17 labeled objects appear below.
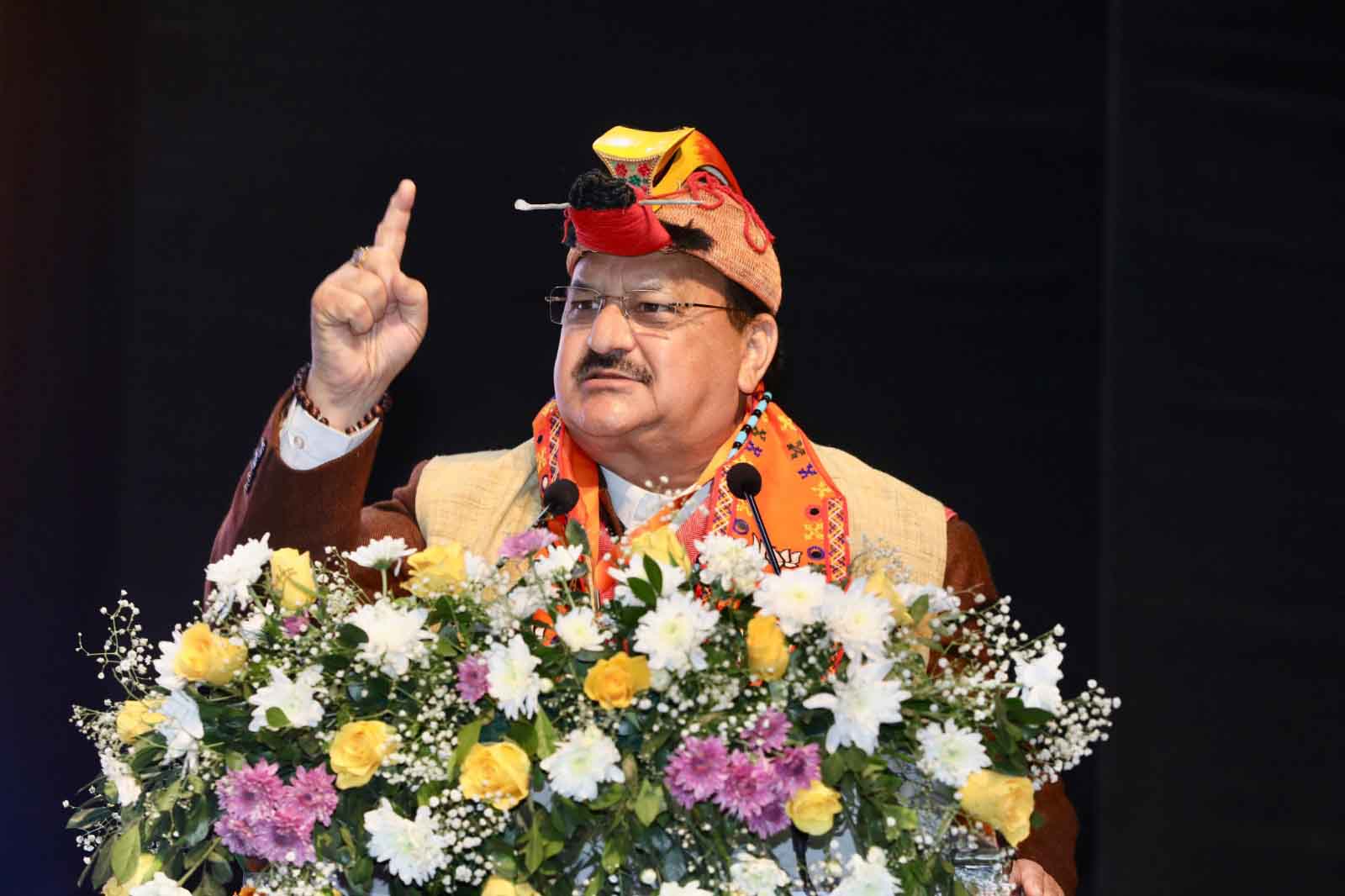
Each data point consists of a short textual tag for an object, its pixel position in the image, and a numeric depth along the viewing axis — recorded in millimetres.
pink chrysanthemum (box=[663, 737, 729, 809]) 5086
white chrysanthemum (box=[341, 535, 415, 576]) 5196
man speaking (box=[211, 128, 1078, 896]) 5548
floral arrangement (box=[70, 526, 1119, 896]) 5106
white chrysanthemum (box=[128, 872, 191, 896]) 5133
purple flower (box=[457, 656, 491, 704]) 5118
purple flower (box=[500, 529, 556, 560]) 5192
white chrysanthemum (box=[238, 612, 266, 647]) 5196
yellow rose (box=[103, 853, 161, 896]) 5166
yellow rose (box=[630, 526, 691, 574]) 5170
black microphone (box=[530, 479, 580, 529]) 5471
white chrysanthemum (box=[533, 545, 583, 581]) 5160
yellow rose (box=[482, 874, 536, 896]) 5096
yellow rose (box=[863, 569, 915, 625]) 5184
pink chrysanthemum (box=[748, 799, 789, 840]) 5113
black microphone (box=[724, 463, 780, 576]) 5522
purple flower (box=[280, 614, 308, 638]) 5186
